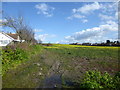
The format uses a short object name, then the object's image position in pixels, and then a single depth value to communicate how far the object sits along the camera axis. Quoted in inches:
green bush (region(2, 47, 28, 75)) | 207.5
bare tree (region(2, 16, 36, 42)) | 797.9
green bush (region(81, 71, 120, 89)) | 114.6
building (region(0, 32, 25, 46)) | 873.6
